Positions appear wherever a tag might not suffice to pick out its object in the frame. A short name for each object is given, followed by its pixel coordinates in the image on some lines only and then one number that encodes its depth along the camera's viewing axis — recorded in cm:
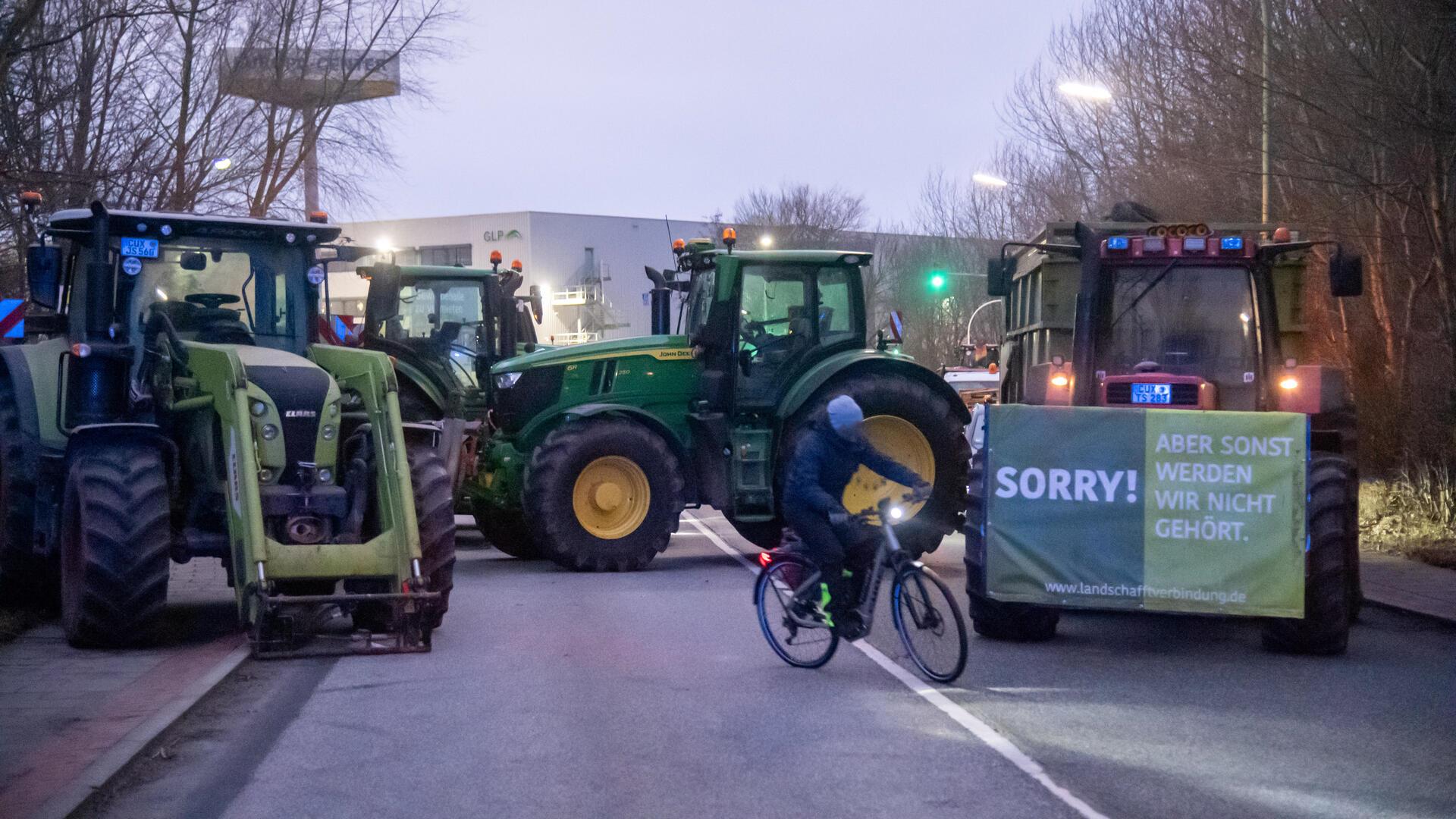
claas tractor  1051
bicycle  964
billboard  3005
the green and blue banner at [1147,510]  1052
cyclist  1027
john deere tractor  1575
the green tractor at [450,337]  1820
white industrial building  7956
